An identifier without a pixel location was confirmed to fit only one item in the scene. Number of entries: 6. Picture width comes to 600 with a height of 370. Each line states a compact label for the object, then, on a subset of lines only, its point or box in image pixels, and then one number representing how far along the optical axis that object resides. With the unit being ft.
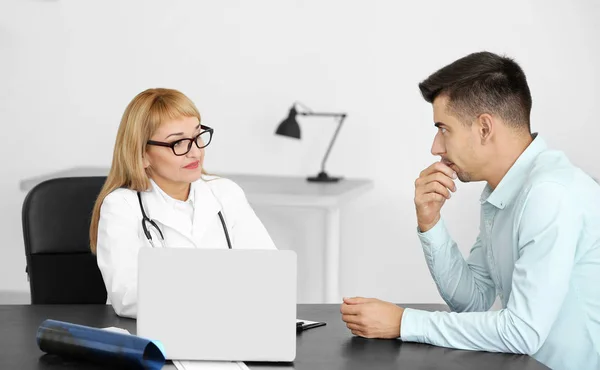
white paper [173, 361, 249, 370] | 7.59
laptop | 7.55
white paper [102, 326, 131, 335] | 8.20
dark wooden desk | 7.65
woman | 9.52
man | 8.06
